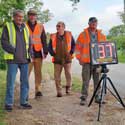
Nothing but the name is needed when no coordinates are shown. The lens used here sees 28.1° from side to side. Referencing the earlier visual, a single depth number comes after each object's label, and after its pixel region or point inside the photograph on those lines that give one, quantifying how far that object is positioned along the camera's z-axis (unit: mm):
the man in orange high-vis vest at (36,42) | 5750
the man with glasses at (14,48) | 5037
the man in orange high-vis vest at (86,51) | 5482
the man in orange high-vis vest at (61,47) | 6018
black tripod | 5137
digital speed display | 5171
